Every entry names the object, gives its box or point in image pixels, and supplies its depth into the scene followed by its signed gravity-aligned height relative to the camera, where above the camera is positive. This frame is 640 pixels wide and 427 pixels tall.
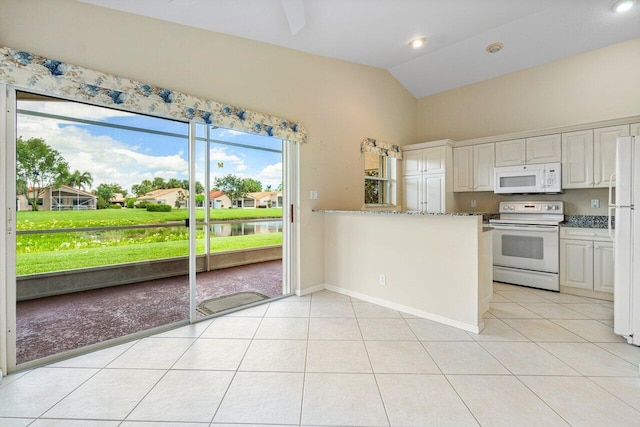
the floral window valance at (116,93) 1.74 +0.93
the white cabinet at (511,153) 3.84 +0.83
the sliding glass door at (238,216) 4.04 -0.08
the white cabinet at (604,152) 3.19 +0.70
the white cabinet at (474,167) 4.14 +0.68
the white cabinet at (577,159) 3.36 +0.64
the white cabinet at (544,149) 3.56 +0.82
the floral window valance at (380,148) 4.08 +1.00
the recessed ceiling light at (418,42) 3.42 +2.17
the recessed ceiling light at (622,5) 2.77 +2.14
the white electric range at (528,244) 3.49 -0.48
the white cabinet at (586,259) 3.18 -0.62
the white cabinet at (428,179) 4.42 +0.53
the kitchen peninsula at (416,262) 2.42 -0.55
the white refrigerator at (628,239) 2.15 -0.24
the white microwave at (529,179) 3.55 +0.43
